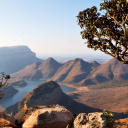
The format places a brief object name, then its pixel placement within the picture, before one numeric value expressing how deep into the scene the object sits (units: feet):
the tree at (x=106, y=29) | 42.57
